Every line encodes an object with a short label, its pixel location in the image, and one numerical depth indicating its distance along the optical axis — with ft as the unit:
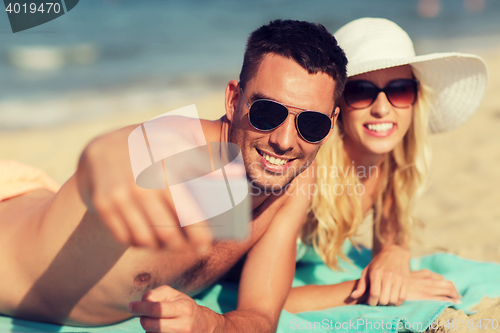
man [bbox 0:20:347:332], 5.88
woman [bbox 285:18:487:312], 8.46
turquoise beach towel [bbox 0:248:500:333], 7.20
